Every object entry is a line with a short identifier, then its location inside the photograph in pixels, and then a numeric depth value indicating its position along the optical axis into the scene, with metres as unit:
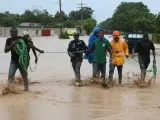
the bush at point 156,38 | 52.10
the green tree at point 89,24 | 132.62
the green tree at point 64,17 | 155.62
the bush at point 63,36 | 67.36
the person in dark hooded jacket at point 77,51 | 12.25
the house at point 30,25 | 116.12
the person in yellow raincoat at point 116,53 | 12.16
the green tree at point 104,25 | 172.00
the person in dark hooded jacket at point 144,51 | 12.36
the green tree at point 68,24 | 126.81
